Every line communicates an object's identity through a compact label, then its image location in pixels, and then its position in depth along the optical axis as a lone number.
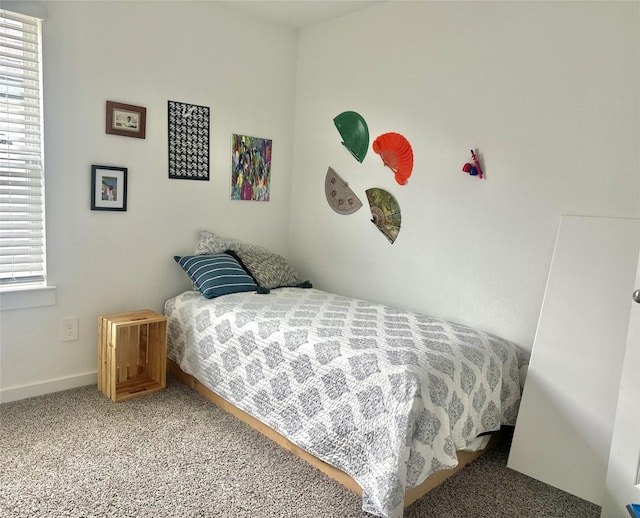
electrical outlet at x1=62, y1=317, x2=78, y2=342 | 2.77
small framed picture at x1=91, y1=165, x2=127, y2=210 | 2.77
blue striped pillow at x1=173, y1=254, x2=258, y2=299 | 2.95
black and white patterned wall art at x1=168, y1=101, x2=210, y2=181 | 3.06
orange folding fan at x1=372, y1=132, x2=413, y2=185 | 2.93
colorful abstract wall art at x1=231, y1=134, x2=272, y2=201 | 3.38
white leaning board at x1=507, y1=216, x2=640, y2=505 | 2.09
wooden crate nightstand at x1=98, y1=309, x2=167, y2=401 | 2.70
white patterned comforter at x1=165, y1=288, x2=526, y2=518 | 1.85
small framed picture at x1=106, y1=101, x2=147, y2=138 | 2.79
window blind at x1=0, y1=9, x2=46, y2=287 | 2.45
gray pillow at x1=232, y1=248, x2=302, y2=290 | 3.21
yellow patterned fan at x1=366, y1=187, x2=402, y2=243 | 3.01
